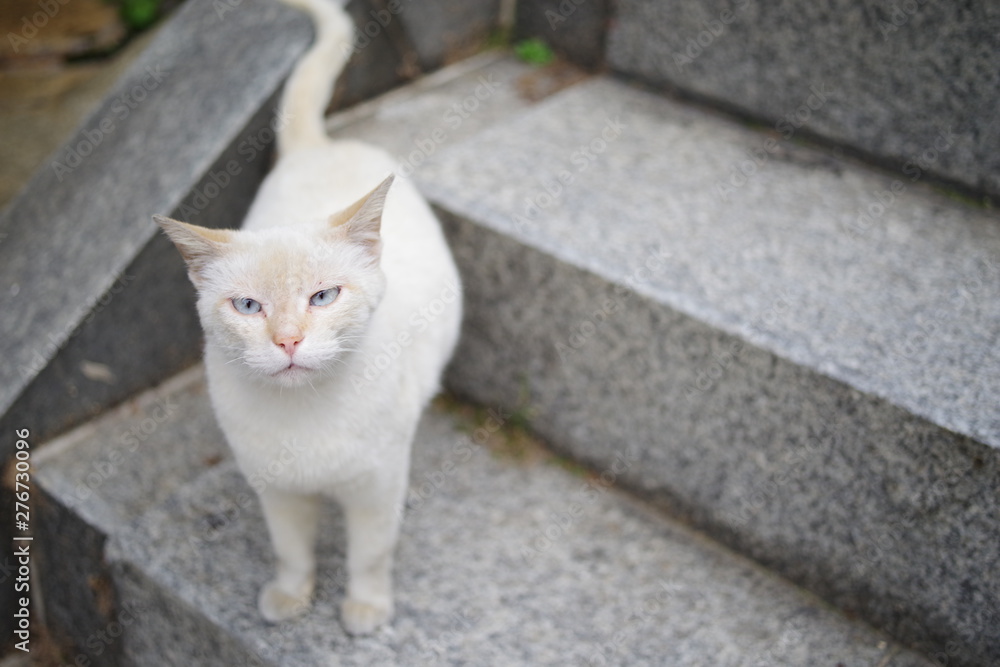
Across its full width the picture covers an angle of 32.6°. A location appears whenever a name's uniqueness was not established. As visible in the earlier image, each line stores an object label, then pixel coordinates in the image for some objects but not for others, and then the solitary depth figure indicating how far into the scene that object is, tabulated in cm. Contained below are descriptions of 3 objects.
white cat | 90
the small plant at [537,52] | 142
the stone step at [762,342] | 101
